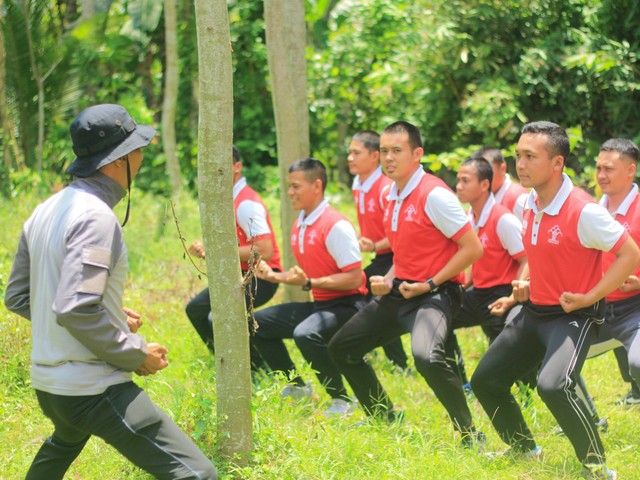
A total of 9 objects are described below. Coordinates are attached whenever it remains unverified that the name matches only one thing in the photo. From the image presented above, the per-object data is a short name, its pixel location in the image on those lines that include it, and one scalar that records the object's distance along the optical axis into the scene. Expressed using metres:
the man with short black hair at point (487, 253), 13.34
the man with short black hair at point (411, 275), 11.45
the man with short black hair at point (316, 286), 12.68
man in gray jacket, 6.88
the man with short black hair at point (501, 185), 14.57
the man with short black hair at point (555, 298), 9.65
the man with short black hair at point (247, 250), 13.84
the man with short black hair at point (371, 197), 15.23
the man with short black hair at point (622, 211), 11.27
